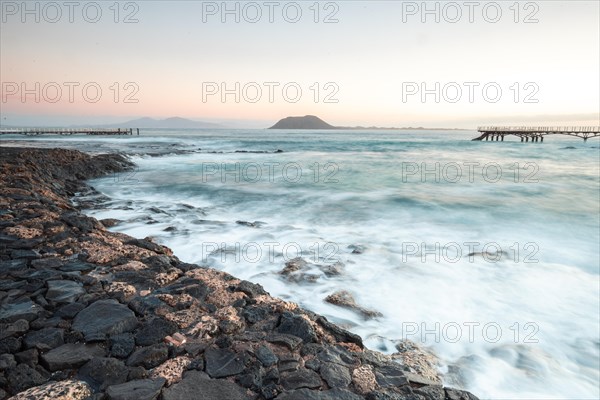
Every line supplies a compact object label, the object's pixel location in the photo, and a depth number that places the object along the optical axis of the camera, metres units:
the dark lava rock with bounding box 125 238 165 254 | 5.58
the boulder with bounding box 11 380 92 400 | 2.25
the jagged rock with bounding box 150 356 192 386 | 2.57
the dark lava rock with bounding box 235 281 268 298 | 4.11
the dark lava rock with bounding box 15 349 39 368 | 2.56
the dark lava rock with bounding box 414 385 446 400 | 2.84
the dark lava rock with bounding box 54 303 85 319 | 3.20
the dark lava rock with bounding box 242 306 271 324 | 3.53
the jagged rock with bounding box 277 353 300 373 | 2.83
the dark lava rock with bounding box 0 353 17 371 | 2.45
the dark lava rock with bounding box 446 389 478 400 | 2.93
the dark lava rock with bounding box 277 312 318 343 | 3.29
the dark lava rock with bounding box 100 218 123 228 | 8.54
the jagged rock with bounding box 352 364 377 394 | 2.80
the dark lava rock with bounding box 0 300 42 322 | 3.03
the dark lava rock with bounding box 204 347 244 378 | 2.69
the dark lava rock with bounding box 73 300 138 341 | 2.97
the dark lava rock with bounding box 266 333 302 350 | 3.12
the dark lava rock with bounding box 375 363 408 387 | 2.92
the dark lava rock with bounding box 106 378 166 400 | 2.34
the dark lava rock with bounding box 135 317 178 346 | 2.95
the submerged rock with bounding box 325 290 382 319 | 5.11
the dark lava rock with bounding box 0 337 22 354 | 2.65
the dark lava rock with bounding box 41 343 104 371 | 2.58
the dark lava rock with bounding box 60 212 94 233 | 5.87
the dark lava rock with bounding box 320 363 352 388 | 2.78
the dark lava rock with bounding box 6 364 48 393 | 2.34
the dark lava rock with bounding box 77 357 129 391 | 2.46
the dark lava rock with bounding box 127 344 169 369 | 2.68
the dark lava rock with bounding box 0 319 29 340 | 2.79
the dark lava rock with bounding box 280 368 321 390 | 2.68
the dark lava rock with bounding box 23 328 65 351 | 2.72
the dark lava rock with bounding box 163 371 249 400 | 2.43
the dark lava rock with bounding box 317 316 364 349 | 3.57
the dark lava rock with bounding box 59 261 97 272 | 4.18
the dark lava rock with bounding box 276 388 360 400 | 2.55
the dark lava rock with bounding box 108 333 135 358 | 2.77
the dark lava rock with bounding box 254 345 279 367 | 2.85
